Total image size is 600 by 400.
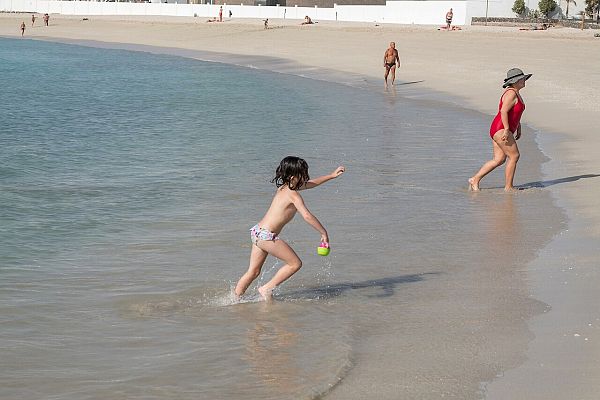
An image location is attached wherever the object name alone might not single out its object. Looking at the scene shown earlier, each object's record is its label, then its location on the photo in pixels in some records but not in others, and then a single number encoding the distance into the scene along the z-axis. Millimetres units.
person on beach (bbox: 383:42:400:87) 29109
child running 7461
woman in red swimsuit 12195
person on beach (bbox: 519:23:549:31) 55750
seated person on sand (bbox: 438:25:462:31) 57119
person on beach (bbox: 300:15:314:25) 69394
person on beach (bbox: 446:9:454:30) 59794
